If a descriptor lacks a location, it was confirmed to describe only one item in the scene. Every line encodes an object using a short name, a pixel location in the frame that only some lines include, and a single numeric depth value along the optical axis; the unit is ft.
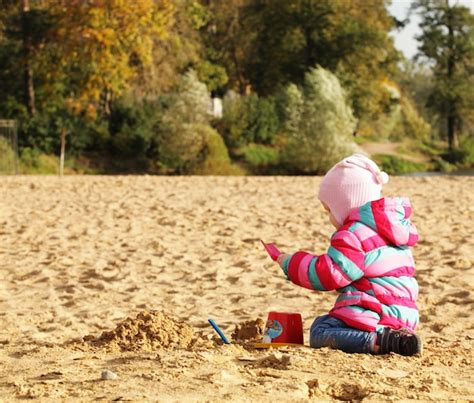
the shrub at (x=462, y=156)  147.64
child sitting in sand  14.46
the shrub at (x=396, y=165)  132.18
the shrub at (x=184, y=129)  106.83
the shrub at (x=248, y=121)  120.16
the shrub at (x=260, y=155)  117.50
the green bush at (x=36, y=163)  100.78
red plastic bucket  15.64
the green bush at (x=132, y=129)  111.34
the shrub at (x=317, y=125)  112.98
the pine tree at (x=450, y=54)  156.25
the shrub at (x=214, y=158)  103.86
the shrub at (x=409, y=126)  159.33
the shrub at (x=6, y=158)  90.38
